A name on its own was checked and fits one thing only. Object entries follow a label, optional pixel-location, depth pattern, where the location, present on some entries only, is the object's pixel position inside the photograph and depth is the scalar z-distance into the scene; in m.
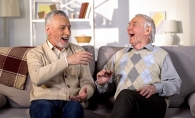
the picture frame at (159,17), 4.75
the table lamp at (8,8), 4.46
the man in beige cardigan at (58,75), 1.66
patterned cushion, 2.06
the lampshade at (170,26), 4.45
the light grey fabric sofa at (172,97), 1.99
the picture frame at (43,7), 4.54
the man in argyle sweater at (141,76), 1.66
